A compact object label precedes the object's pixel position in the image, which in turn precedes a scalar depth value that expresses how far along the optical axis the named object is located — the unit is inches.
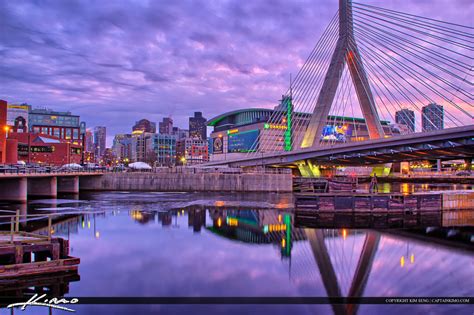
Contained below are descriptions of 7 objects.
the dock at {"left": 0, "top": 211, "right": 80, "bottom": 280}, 580.1
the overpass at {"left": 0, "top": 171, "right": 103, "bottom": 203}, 1796.3
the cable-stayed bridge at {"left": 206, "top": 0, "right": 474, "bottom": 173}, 1961.1
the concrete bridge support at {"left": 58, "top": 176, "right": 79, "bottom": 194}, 2500.0
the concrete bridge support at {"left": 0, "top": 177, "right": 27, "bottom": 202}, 1797.2
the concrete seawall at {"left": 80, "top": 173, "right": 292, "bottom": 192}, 2765.7
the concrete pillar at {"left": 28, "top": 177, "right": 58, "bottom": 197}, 2153.1
